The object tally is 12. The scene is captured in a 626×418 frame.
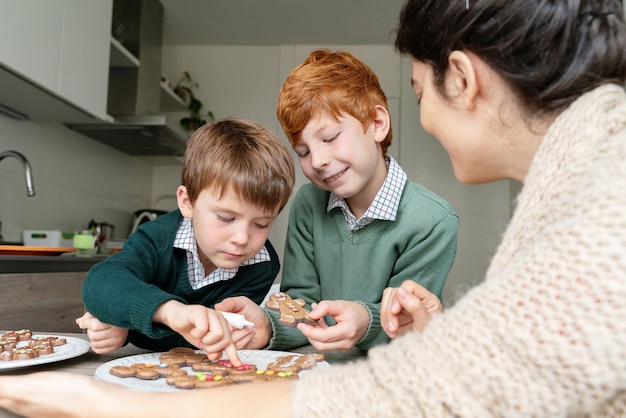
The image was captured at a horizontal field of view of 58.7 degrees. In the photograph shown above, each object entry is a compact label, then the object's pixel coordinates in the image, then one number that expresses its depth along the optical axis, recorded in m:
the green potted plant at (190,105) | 4.51
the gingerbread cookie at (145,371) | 0.78
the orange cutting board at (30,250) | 1.91
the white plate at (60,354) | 0.78
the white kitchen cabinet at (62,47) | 2.13
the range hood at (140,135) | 3.17
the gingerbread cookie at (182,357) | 0.89
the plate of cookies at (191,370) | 0.75
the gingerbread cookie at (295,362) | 0.85
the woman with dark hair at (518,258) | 0.46
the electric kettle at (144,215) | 4.08
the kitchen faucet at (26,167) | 2.39
